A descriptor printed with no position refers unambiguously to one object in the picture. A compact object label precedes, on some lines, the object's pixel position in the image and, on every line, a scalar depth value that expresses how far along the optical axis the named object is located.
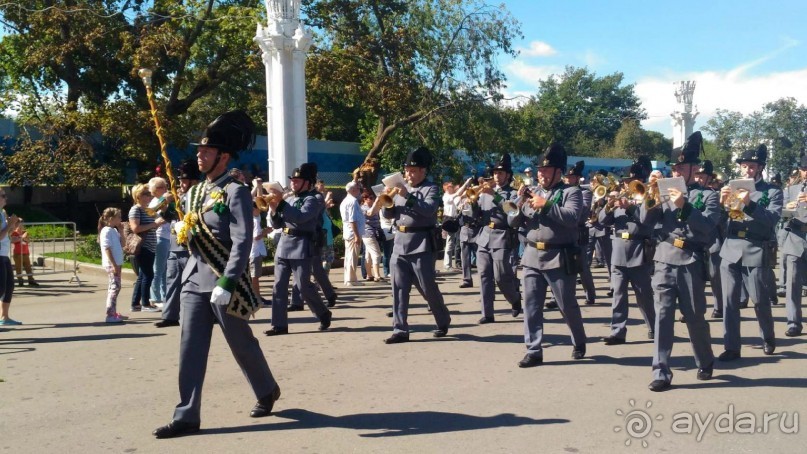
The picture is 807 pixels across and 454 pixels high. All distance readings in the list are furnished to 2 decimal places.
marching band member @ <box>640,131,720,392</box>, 6.80
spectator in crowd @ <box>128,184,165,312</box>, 11.16
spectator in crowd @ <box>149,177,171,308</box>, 10.91
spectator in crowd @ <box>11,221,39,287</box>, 14.35
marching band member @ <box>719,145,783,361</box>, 7.96
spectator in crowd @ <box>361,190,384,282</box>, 15.37
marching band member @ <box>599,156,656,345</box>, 8.95
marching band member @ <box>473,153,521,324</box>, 10.59
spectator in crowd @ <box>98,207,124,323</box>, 10.69
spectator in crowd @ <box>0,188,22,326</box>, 10.00
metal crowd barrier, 16.28
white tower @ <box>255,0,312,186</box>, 18.23
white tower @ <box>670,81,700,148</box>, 38.66
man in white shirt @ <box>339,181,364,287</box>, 14.24
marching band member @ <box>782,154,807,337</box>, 9.18
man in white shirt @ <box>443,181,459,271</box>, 16.54
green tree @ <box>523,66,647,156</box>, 68.88
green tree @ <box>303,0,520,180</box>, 23.47
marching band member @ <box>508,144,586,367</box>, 7.76
